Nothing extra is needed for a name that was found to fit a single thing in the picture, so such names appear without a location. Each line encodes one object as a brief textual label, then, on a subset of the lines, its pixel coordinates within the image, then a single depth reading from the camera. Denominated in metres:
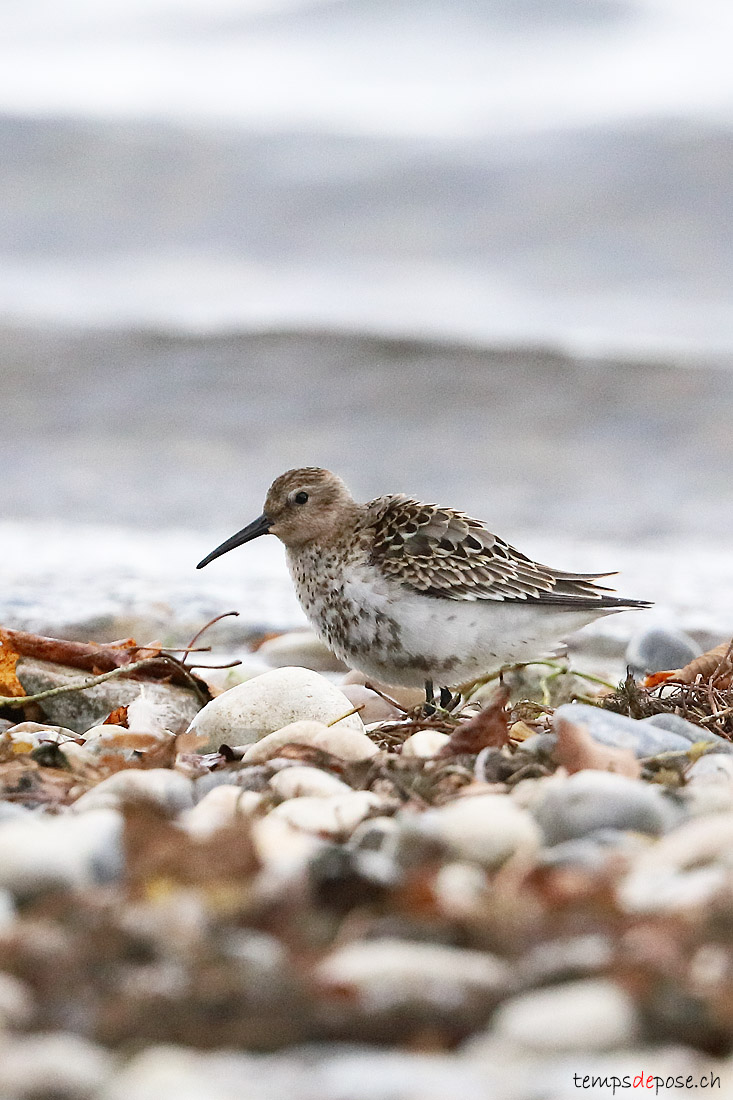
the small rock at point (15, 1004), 2.97
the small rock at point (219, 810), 4.36
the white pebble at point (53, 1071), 2.71
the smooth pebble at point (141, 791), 4.74
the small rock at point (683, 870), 3.58
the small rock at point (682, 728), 5.89
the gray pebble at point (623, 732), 5.55
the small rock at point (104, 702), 8.07
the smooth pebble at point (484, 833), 4.06
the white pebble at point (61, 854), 3.70
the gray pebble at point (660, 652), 10.06
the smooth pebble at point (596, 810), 4.26
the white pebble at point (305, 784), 4.98
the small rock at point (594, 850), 3.93
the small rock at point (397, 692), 9.53
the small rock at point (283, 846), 3.83
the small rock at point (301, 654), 11.09
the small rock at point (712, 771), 5.09
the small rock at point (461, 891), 3.52
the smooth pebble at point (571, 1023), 2.88
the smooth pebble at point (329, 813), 4.46
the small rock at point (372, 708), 8.28
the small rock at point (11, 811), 4.53
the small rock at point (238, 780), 5.20
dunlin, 8.08
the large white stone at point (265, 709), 6.77
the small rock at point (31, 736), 6.22
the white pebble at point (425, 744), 5.63
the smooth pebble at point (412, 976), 3.03
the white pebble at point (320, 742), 5.58
